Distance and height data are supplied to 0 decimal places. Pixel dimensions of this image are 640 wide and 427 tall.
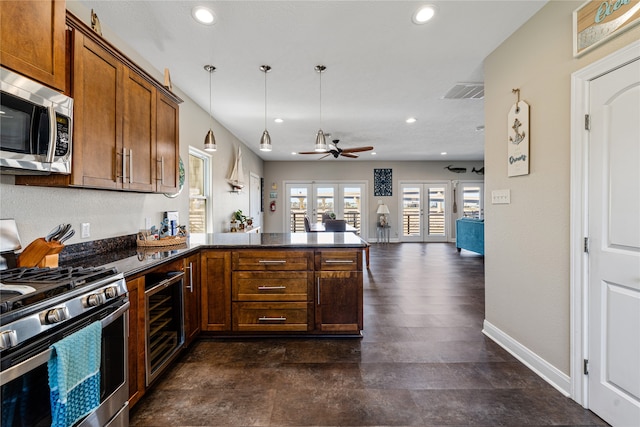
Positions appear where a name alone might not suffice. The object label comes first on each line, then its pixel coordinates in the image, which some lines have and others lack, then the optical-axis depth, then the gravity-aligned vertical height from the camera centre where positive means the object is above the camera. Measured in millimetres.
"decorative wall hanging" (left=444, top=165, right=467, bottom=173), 8914 +1335
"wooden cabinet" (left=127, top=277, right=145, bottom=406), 1661 -737
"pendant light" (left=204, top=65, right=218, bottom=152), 3195 +767
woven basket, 2559 -262
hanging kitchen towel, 1075 -632
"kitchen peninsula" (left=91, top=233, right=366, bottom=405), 2572 -660
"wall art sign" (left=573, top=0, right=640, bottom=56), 1486 +1047
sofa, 6223 -484
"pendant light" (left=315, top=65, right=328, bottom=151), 3602 +869
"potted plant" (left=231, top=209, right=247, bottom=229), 5504 -84
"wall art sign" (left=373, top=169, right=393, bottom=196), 8977 +912
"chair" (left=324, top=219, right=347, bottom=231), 5738 -242
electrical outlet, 2092 -127
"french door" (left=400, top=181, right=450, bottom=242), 8984 +29
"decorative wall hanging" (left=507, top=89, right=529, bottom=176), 2160 +560
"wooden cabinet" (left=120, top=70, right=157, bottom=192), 2096 +597
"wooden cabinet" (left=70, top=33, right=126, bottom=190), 1667 +595
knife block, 1528 -219
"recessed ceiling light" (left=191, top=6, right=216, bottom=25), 2049 +1421
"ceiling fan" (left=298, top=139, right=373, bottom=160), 5195 +1141
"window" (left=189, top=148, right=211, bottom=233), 4148 +306
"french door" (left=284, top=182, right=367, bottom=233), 8992 +331
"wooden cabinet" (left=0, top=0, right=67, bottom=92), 1258 +803
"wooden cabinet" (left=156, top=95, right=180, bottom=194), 2531 +600
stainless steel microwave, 1278 +405
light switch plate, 2381 +136
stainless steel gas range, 965 -451
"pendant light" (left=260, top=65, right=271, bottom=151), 3278 +831
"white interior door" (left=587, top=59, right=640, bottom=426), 1488 -180
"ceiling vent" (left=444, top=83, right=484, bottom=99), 3363 +1464
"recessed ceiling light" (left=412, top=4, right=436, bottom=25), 2028 +1418
